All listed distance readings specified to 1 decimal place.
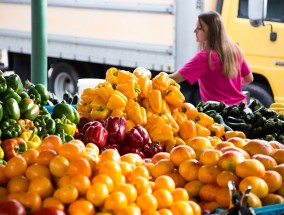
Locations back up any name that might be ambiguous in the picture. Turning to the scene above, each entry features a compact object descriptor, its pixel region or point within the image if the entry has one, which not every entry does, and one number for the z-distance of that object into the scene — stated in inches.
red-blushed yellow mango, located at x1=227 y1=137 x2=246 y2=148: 216.4
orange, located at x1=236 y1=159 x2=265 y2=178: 184.1
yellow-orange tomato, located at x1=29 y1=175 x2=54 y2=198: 164.3
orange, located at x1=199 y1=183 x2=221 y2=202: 184.1
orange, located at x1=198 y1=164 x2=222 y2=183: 186.8
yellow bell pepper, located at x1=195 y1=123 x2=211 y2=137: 276.3
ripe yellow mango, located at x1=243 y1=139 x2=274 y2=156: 204.0
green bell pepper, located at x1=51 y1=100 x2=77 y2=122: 262.4
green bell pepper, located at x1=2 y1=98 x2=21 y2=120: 236.9
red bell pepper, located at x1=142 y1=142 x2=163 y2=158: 253.9
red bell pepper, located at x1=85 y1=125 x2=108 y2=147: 245.6
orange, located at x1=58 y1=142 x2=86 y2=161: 176.8
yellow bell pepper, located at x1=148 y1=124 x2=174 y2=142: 264.4
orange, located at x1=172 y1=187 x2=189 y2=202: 172.6
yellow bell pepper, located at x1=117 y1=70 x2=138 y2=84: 280.4
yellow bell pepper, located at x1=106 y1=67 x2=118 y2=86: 283.7
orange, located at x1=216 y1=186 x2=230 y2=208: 179.8
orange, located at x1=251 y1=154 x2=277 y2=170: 194.2
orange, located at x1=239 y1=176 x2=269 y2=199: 180.0
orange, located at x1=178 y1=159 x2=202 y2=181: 190.7
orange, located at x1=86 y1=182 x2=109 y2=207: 161.9
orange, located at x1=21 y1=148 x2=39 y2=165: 181.9
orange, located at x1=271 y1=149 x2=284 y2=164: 201.9
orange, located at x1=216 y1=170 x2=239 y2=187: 182.4
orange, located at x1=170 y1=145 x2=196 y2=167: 196.5
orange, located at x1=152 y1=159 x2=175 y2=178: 193.8
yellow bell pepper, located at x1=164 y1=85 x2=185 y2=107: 280.0
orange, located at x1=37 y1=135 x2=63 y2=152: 186.4
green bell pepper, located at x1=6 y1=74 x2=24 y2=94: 254.3
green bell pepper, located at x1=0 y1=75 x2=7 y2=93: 246.5
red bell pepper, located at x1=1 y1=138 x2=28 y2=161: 223.2
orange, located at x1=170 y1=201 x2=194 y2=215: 166.8
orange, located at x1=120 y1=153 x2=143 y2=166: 193.1
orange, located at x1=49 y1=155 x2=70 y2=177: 170.9
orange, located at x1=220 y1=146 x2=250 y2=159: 198.4
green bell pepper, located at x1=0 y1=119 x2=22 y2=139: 230.4
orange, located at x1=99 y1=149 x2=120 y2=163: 181.3
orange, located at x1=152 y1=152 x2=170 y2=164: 208.1
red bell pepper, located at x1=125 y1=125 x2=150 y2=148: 252.6
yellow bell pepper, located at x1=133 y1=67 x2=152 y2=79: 290.3
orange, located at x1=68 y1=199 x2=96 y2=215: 158.1
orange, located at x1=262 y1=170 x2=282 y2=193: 185.8
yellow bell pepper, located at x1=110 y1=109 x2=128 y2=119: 268.7
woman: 384.7
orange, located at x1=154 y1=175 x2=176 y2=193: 173.9
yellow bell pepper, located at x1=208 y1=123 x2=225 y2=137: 280.7
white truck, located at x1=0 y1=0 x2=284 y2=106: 498.7
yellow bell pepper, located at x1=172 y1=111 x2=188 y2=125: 278.5
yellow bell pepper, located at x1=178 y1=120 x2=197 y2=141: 272.8
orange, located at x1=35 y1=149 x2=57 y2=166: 176.0
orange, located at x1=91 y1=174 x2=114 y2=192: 166.1
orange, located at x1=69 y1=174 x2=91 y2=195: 163.7
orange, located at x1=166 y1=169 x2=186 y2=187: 192.4
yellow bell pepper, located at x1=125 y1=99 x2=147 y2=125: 267.6
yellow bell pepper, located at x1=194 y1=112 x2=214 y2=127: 284.2
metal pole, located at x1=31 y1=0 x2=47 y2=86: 392.1
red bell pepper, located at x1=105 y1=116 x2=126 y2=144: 252.0
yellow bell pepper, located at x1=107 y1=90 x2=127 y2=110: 270.2
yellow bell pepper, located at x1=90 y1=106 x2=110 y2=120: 273.1
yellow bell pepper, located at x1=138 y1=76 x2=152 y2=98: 279.6
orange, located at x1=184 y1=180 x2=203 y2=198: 188.0
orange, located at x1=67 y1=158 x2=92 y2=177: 168.6
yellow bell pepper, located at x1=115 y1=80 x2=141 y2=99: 273.7
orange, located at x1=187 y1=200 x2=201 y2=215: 170.8
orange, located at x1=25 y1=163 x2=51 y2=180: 171.0
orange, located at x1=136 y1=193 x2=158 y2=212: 163.7
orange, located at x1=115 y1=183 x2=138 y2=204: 164.3
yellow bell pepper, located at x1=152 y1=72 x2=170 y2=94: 281.5
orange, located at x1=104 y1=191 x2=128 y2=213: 159.9
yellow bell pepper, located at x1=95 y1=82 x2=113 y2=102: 275.5
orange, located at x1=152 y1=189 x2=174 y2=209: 168.0
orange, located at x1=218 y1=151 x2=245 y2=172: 187.1
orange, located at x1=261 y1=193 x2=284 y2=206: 182.7
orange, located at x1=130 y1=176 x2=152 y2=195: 169.1
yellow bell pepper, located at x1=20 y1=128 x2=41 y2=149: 231.3
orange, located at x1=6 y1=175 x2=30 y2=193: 169.4
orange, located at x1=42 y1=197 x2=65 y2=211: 158.2
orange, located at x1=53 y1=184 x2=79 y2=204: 161.0
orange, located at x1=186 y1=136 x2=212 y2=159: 217.4
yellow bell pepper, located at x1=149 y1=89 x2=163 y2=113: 274.1
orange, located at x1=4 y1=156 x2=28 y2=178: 176.2
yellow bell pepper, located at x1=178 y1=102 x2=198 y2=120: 286.1
